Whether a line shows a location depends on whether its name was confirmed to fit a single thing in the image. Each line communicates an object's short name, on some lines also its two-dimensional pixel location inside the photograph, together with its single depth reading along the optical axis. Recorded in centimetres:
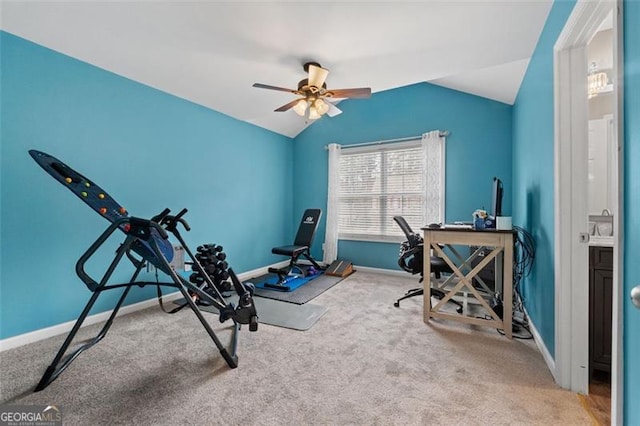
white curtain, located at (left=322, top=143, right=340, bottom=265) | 473
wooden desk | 219
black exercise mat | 316
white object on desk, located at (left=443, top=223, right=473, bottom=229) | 240
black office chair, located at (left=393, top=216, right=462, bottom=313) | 285
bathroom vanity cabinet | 154
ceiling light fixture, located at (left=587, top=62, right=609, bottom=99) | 224
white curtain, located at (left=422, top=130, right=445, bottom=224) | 392
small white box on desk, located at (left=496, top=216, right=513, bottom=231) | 224
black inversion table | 155
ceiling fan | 251
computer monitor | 227
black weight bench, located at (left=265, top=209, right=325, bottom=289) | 384
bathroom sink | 154
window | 396
